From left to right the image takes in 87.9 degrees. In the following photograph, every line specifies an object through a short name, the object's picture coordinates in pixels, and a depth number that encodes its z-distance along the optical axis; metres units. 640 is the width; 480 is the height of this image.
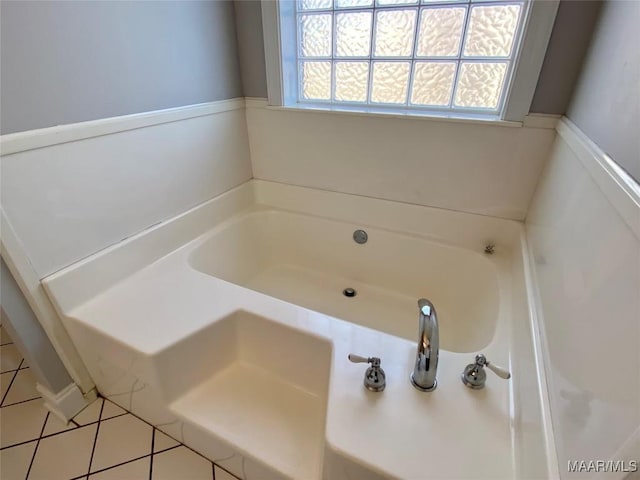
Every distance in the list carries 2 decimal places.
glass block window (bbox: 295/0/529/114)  1.29
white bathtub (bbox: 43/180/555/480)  0.80
